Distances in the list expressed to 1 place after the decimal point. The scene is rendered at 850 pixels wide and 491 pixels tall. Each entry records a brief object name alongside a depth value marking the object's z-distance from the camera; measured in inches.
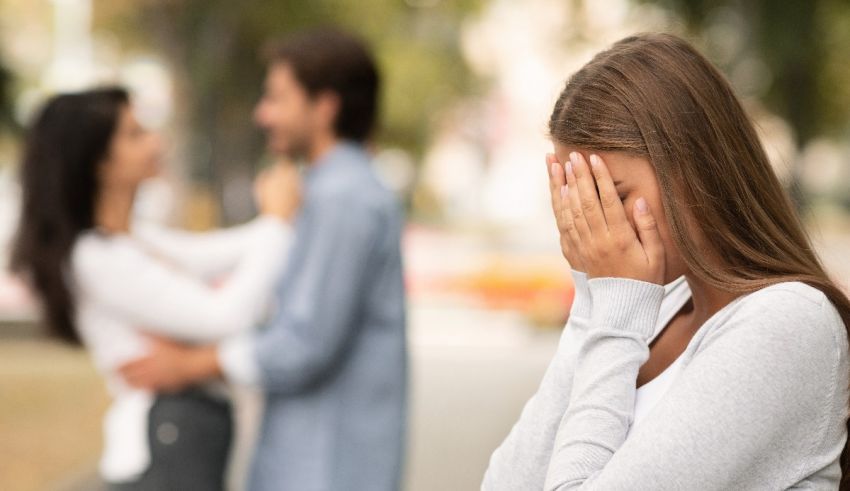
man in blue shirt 249.3
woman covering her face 124.1
